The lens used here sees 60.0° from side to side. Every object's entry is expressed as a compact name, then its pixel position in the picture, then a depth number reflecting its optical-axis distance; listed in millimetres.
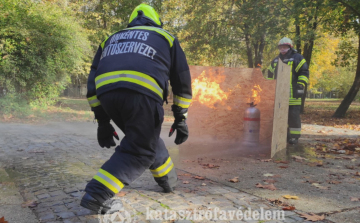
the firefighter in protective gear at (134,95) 2506
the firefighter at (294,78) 6570
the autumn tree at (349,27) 13555
